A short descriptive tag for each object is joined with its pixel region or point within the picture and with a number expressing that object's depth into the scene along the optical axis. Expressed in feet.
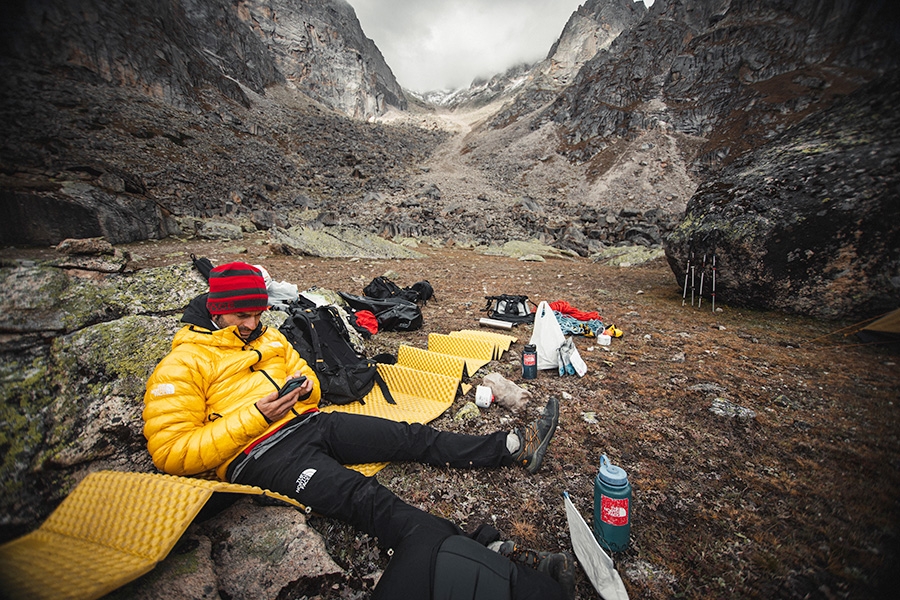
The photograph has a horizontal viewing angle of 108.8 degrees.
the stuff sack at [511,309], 19.31
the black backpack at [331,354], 10.56
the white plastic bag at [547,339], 13.23
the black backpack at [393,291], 21.49
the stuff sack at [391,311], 17.81
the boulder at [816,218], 13.97
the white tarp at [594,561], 5.18
